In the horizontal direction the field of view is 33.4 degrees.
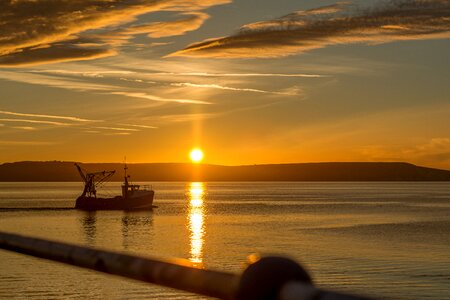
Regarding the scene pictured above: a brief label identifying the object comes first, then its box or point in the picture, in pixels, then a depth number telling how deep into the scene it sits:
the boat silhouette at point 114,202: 179.38
